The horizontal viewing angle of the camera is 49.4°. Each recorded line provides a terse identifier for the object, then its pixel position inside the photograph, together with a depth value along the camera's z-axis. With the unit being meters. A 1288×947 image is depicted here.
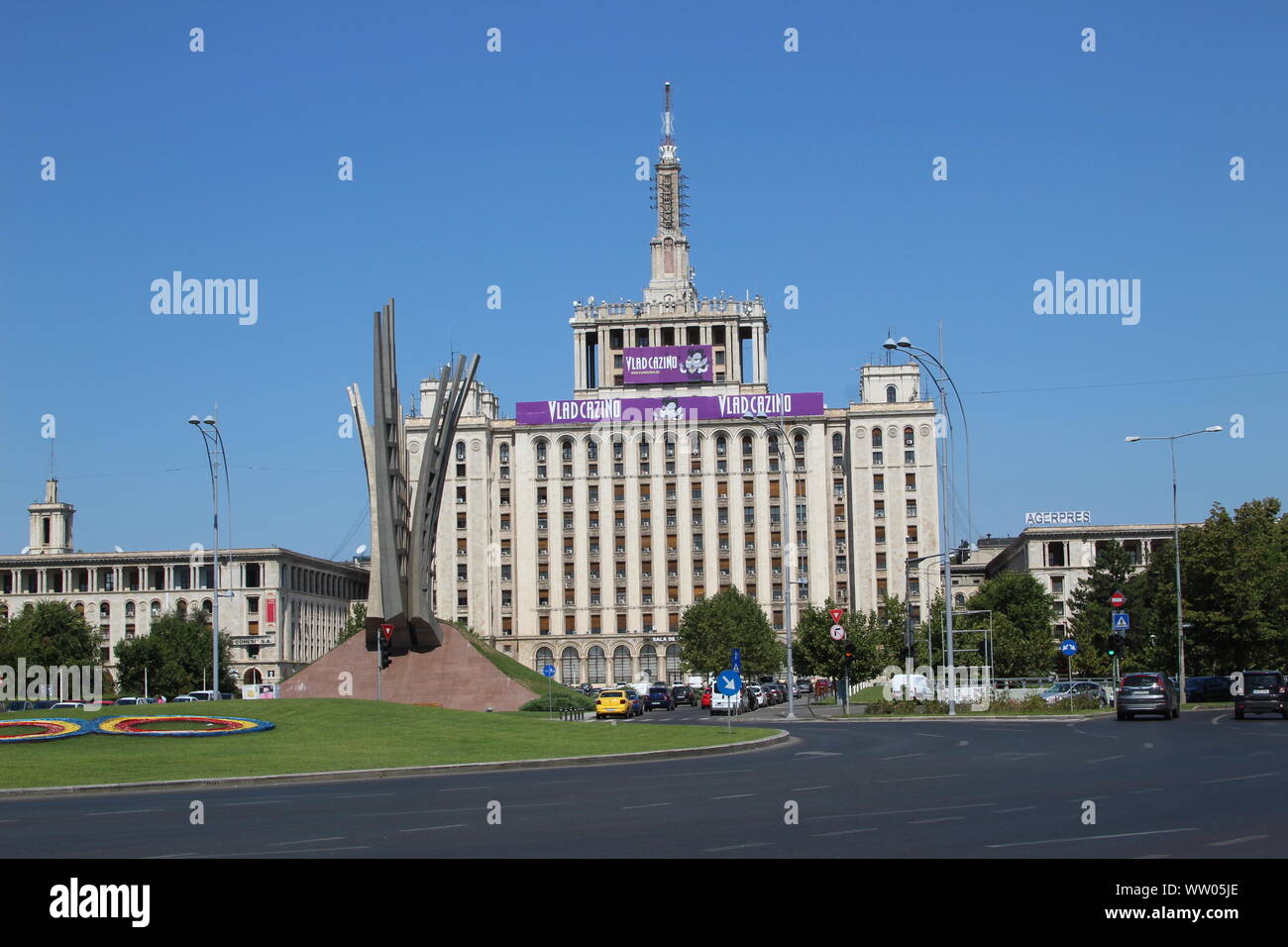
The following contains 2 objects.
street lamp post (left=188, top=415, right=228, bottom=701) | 54.20
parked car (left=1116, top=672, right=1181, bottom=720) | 43.03
